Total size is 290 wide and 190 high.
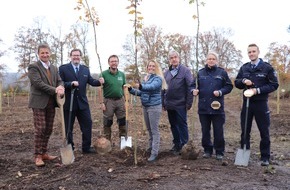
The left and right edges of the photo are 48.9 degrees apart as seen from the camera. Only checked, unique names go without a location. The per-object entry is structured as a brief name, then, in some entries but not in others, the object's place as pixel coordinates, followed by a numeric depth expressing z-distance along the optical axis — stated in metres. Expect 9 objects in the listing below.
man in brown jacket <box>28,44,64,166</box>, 5.51
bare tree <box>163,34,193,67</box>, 22.69
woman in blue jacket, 5.74
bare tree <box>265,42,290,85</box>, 26.30
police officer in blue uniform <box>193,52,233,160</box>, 5.96
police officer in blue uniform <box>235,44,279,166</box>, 5.66
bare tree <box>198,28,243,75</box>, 39.29
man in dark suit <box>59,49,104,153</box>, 6.20
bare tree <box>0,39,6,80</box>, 34.81
